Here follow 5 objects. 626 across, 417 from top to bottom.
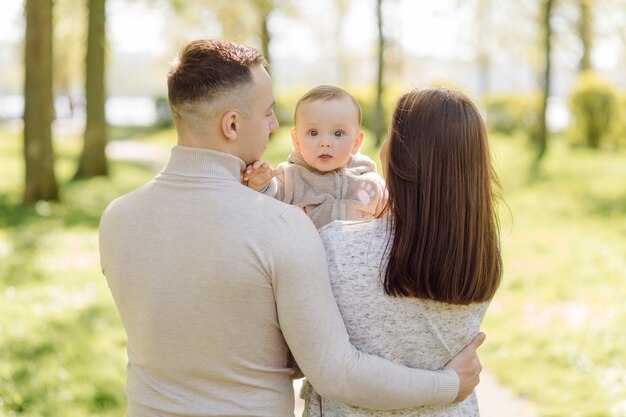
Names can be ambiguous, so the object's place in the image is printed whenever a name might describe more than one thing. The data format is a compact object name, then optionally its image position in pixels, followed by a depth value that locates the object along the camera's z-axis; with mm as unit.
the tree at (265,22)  27609
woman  2117
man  1973
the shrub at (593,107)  22266
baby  2711
